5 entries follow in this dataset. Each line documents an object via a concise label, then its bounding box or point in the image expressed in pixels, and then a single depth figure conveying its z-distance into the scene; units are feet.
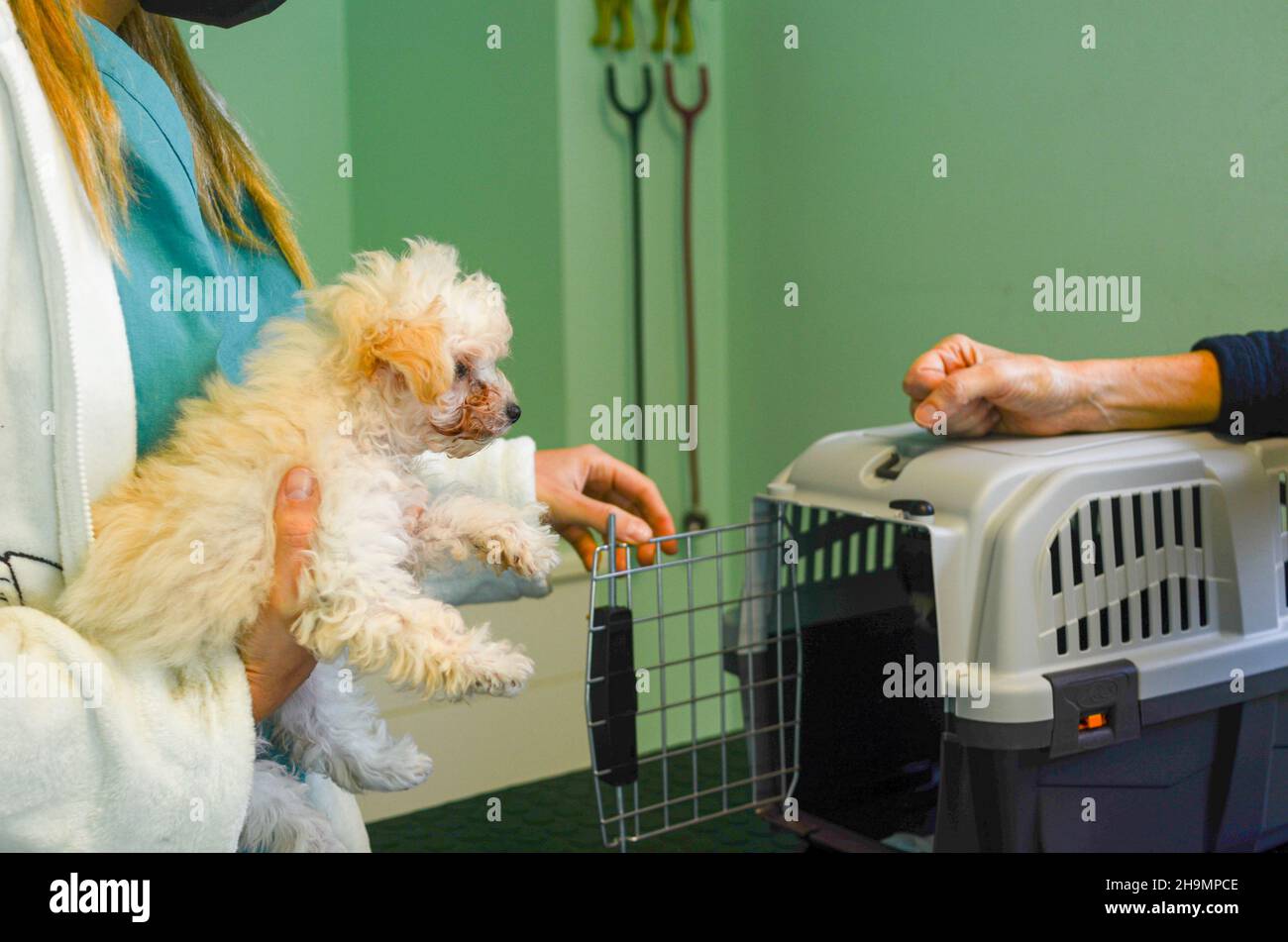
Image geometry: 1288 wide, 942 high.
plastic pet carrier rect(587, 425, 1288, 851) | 2.95
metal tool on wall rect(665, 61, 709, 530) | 6.75
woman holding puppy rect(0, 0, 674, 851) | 2.09
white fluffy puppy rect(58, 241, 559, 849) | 2.16
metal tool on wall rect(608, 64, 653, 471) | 6.43
